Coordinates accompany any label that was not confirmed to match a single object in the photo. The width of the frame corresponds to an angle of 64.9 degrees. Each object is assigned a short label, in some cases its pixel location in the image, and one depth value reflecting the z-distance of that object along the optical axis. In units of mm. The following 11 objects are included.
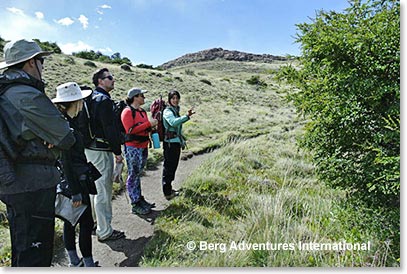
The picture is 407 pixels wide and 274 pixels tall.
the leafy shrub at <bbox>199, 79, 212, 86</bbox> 26656
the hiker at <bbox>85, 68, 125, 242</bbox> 3486
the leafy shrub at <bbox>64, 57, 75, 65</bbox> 22595
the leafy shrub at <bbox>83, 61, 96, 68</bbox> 23344
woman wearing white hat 2934
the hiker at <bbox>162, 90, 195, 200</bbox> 4949
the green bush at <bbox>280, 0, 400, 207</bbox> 2967
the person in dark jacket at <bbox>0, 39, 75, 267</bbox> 2254
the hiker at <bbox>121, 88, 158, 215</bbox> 4293
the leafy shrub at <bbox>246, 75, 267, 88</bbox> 27564
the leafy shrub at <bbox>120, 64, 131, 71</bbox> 24052
